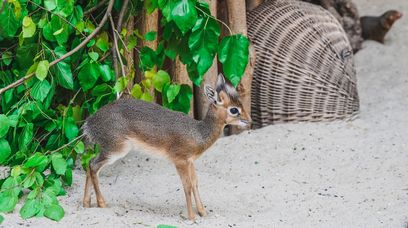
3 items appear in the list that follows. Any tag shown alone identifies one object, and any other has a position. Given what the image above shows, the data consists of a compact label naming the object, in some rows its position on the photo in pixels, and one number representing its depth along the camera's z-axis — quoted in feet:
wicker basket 45.16
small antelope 34.78
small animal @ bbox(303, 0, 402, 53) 53.88
